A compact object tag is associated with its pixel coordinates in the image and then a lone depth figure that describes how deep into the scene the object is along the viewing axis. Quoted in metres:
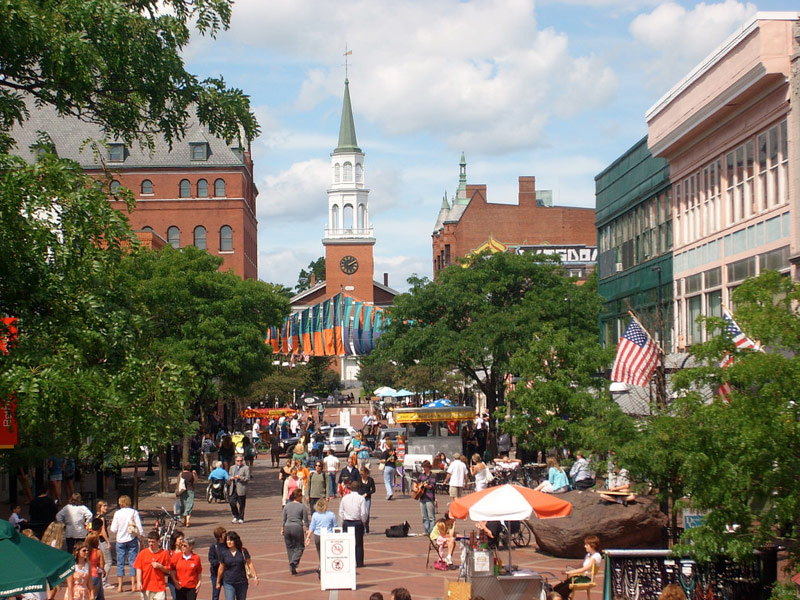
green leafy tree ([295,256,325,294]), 196.43
